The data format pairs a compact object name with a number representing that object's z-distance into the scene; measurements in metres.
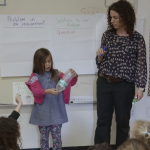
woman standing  3.69
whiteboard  3.97
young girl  3.77
